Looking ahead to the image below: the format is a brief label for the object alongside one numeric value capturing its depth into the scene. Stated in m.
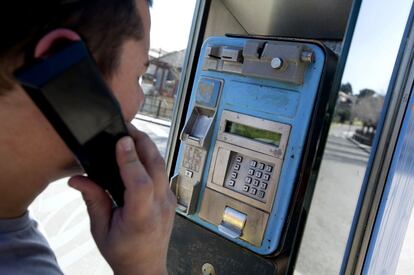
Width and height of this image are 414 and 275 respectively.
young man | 0.59
